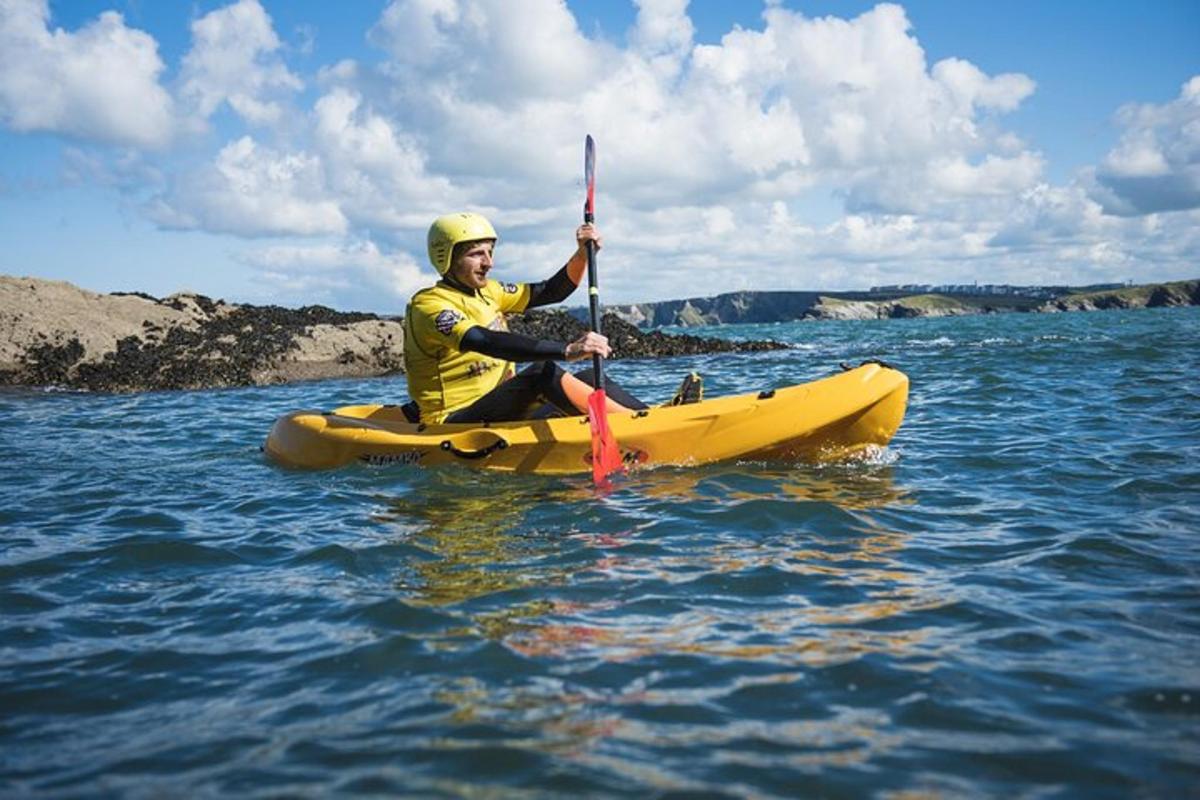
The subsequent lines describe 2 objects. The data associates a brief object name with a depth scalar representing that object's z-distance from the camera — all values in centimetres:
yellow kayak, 732
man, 729
